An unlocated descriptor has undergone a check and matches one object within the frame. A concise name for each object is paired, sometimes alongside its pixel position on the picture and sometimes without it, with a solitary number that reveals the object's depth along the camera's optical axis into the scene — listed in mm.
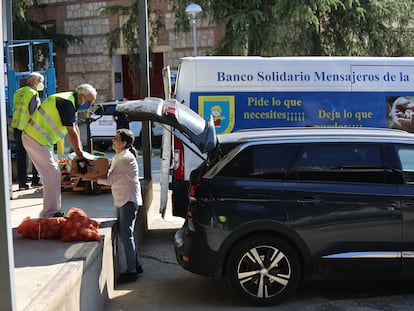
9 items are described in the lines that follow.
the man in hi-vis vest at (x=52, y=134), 6074
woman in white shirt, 5852
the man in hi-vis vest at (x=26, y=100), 8125
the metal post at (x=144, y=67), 9141
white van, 7621
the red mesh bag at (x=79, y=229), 5387
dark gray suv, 5152
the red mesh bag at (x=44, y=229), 5723
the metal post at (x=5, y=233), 2924
